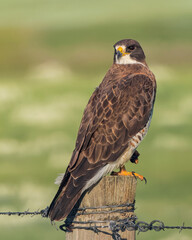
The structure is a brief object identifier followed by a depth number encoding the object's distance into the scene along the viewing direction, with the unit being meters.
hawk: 9.98
